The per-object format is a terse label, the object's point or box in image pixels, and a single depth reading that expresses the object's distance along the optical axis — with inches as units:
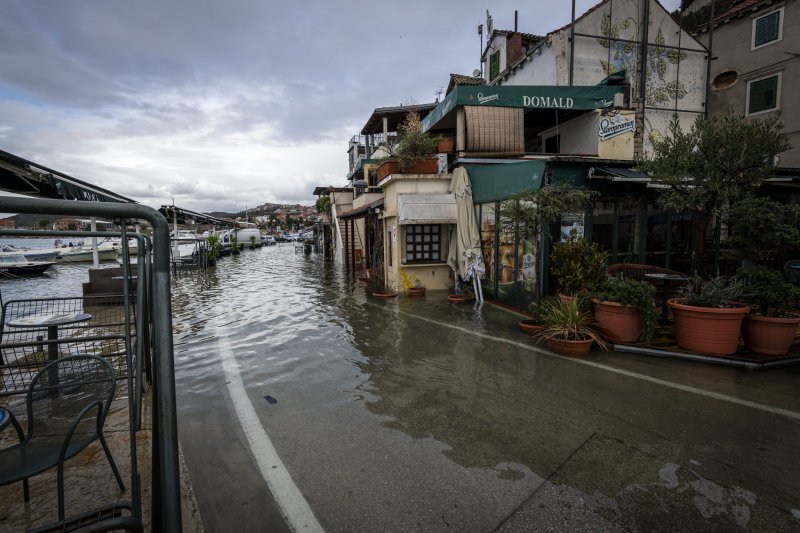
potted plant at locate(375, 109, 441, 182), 430.6
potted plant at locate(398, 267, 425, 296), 456.8
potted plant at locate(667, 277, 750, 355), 209.0
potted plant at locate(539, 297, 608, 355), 227.0
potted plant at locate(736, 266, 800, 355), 205.5
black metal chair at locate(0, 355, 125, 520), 83.1
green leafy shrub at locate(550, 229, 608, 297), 267.3
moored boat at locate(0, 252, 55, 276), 817.9
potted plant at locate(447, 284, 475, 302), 396.5
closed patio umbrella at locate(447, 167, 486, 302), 399.9
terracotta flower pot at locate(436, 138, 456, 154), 454.9
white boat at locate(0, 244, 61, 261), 992.1
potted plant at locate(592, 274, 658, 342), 228.1
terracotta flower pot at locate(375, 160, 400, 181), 443.5
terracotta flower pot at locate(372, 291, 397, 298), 428.8
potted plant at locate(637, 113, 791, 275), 215.0
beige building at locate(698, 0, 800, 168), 560.1
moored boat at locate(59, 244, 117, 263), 1240.2
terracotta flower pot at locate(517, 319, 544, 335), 267.4
